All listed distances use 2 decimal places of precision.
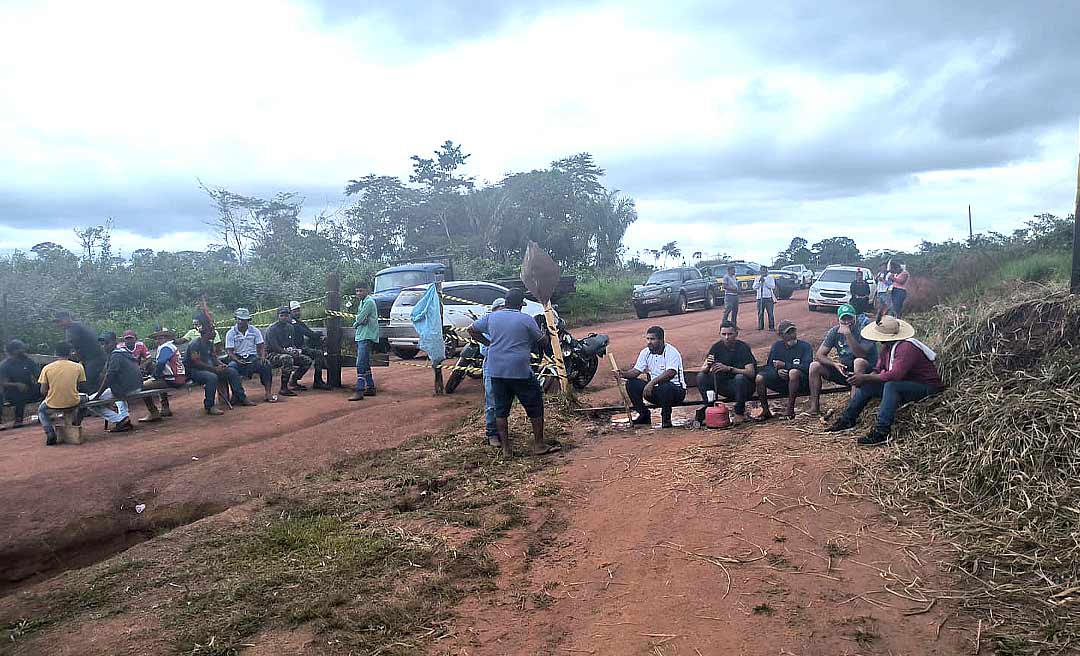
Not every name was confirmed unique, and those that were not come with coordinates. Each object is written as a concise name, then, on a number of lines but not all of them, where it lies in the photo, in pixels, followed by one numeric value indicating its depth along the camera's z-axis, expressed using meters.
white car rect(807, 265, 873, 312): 19.44
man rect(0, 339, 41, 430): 9.98
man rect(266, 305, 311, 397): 11.45
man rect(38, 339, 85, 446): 8.41
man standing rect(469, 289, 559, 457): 7.26
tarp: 11.08
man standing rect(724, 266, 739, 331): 14.77
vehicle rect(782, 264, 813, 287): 33.22
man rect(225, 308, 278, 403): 11.05
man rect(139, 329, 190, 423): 9.71
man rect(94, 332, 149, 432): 9.09
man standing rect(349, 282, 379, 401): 10.88
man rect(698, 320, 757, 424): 7.93
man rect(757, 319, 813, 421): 7.83
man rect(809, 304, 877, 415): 7.75
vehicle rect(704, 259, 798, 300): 28.25
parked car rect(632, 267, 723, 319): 21.81
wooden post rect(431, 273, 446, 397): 10.90
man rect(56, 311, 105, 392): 9.55
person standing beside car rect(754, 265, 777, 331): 16.22
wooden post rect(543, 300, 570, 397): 9.69
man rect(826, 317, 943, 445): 6.48
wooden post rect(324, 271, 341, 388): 11.74
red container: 7.73
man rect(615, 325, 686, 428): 8.00
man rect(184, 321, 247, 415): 9.95
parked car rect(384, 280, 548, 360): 13.91
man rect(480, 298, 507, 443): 7.67
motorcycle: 10.57
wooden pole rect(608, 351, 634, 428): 8.39
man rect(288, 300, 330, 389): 11.93
